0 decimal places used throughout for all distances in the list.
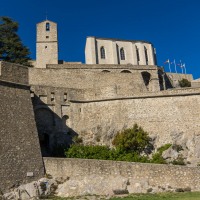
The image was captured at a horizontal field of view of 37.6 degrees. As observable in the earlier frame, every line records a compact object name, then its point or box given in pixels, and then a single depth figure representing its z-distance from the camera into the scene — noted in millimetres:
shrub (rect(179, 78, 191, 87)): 44094
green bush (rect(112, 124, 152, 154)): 24903
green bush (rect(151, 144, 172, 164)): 23116
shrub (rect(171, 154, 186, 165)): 22406
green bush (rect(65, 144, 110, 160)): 22922
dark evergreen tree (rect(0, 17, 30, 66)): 37094
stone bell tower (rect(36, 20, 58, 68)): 42156
